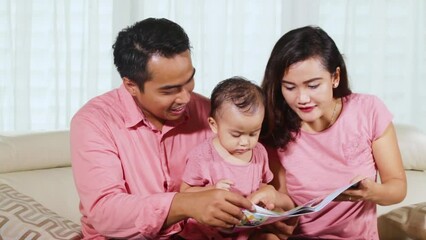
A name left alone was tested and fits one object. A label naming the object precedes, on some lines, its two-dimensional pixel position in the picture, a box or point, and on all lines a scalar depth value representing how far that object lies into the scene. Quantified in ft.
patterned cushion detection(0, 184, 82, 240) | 7.22
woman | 7.21
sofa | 8.59
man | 6.46
